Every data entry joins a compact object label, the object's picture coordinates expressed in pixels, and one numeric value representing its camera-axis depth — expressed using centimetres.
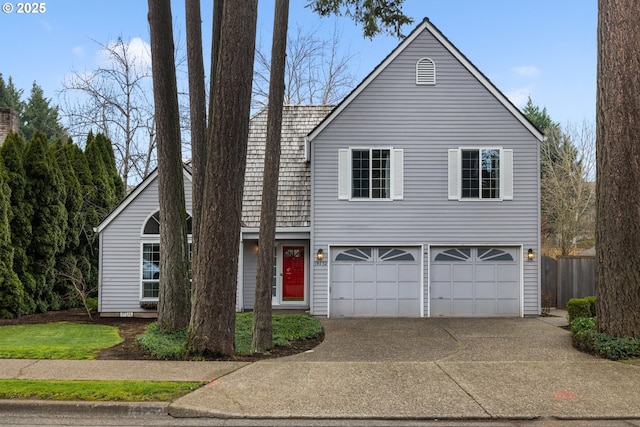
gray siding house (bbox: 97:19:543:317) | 1644
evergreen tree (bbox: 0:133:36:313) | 1677
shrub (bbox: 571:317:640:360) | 955
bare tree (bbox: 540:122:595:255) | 3164
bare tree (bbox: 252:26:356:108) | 2877
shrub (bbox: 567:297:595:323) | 1376
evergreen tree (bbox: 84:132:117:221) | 2138
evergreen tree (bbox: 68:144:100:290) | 2009
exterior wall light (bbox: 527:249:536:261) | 1648
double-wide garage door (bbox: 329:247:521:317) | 1645
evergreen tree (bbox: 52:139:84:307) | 1873
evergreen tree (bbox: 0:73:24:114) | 4459
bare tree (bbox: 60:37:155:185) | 2892
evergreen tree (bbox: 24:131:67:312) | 1750
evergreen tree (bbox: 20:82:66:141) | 4434
